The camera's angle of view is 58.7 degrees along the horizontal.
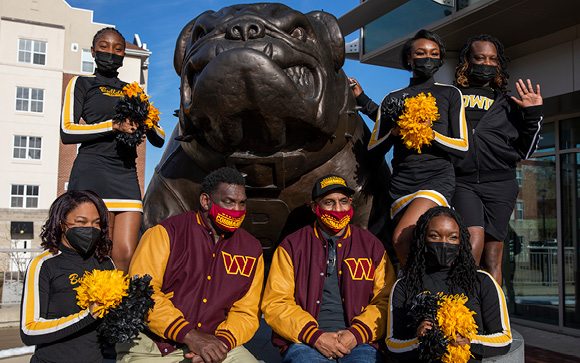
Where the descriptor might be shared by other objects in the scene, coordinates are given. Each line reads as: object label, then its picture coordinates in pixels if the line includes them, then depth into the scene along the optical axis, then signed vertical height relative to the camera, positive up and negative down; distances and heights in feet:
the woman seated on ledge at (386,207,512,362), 8.72 -1.21
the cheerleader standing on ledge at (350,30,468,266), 10.01 +1.35
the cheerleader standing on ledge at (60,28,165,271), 10.64 +1.44
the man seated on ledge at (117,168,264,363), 9.12 -1.25
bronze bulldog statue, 8.55 +1.69
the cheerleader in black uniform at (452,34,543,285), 11.35 +1.67
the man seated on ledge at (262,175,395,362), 9.17 -1.41
